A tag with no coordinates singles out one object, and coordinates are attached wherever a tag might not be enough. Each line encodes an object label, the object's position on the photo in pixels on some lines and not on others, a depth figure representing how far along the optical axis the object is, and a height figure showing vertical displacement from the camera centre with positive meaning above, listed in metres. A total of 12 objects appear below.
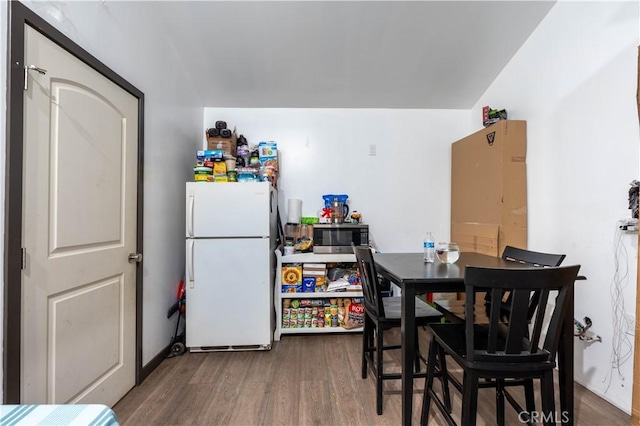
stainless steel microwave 2.77 -0.25
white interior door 1.23 -0.12
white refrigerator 2.35 -0.47
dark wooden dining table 1.29 -0.53
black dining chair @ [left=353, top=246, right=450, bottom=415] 1.58 -0.62
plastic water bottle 1.71 -0.23
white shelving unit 2.63 -0.79
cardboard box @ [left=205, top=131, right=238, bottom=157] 2.85 +0.70
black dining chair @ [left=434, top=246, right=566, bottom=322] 1.56 -0.31
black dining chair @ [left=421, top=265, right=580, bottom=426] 1.05 -0.49
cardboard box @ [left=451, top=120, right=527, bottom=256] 2.35 +0.22
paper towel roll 3.18 +0.02
